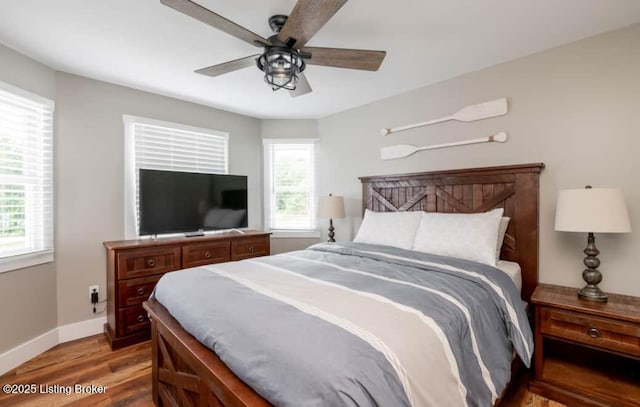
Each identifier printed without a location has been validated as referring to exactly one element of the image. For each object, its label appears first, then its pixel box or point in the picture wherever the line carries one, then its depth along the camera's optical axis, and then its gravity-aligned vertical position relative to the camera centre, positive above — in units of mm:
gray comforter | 900 -504
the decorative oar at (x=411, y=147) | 2621 +559
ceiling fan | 1361 +899
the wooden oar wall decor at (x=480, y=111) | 2590 +826
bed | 1146 -426
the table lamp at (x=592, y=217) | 1814 -109
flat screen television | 2960 -22
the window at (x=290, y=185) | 4242 +217
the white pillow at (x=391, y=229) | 2664 -275
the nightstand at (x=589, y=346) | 1703 -876
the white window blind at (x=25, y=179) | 2320 +179
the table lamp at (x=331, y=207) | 3572 -86
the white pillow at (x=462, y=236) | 2193 -285
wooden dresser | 2602 -668
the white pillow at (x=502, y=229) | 2410 -247
